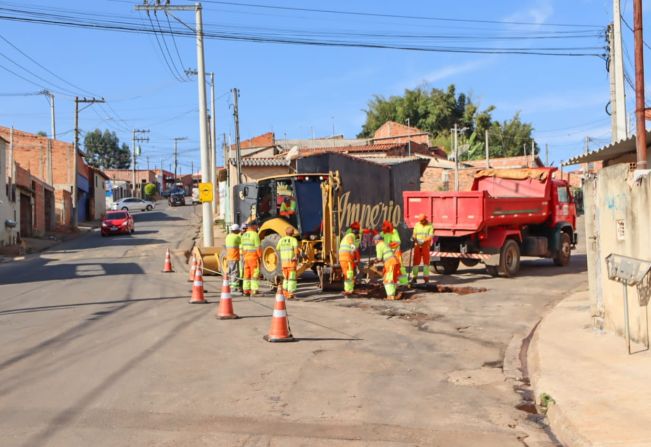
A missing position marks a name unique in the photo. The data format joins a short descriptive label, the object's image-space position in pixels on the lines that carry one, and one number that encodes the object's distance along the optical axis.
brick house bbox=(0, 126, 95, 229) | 53.44
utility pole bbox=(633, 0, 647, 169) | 10.65
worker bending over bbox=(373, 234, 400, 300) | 14.59
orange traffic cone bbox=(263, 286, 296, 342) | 9.88
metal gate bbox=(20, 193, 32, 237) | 41.72
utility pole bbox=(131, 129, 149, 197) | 89.31
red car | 43.22
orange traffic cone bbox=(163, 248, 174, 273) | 22.64
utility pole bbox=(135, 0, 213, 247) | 24.89
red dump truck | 17.36
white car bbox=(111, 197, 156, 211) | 72.69
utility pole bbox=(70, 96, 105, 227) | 48.78
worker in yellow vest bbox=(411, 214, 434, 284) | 16.62
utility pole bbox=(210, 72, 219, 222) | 38.92
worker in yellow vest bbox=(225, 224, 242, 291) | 15.66
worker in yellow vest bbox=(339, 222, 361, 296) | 14.62
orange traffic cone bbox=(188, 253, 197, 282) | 18.70
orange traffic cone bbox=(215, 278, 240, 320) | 11.94
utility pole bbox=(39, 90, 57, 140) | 55.48
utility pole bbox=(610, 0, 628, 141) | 20.35
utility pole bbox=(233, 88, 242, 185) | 34.31
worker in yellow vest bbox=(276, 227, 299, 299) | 14.32
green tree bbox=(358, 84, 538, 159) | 70.19
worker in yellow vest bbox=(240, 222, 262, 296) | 14.50
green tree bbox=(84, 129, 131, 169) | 128.75
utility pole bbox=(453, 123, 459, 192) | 42.58
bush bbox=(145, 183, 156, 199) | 98.56
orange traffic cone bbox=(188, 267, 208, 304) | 14.14
